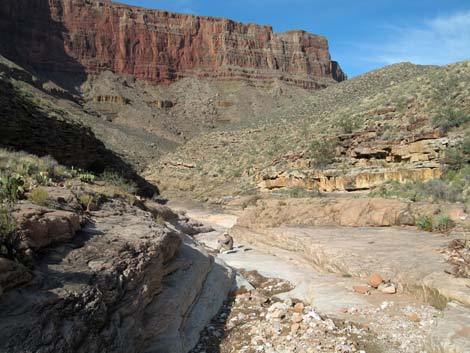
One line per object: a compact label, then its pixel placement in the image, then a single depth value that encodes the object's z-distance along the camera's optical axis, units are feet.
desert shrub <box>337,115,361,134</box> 69.92
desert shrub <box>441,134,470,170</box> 43.50
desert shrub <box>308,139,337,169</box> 64.69
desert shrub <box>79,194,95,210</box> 21.54
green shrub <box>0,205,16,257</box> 12.58
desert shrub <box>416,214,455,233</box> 30.63
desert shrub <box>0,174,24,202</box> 16.64
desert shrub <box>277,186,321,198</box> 56.75
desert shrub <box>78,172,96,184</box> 29.04
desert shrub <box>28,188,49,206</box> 17.51
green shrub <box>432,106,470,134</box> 50.39
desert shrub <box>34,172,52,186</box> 21.94
